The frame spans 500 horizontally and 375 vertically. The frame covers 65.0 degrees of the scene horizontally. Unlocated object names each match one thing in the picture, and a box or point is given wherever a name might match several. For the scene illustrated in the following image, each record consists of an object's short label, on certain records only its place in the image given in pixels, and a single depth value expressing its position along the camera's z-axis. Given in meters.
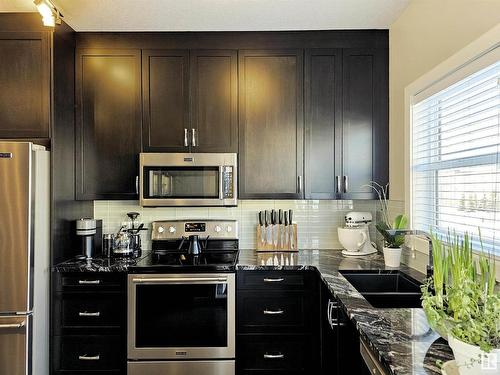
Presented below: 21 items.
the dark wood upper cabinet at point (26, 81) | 2.51
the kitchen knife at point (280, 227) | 3.03
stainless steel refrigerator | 2.24
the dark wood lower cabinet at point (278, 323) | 2.49
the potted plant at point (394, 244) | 2.39
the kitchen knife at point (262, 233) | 3.03
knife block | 3.03
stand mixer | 2.89
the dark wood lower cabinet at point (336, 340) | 1.64
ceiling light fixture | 1.99
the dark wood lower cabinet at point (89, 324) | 2.49
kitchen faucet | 1.84
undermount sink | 2.09
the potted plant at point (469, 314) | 0.91
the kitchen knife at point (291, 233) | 3.03
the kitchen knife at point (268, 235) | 3.02
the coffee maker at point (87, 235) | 2.74
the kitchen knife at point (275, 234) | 3.03
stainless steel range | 2.47
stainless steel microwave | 2.78
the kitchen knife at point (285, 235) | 3.03
